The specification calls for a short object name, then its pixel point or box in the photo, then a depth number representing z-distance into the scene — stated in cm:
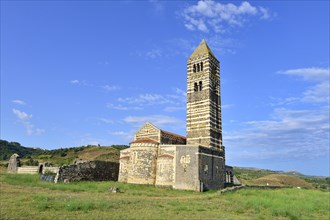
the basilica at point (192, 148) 2986
